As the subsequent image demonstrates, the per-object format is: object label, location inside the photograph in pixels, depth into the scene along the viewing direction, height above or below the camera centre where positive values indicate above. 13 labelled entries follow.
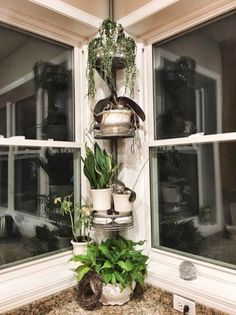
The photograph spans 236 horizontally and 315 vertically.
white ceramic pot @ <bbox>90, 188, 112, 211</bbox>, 1.53 -0.17
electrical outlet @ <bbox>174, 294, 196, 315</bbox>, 1.32 -0.67
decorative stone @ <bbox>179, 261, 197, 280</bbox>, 1.43 -0.54
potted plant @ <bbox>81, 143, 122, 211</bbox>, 1.53 -0.03
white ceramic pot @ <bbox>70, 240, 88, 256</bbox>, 1.62 -0.46
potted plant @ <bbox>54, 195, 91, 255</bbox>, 1.60 -0.30
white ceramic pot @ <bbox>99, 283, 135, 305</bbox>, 1.43 -0.66
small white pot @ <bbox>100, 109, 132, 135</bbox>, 1.48 +0.26
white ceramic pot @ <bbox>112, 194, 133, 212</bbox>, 1.53 -0.19
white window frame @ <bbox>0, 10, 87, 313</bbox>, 1.35 -0.55
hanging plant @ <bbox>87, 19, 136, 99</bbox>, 1.50 +0.67
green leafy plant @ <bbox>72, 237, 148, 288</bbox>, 1.42 -0.50
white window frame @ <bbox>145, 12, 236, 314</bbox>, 1.28 -0.56
